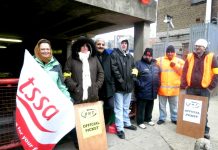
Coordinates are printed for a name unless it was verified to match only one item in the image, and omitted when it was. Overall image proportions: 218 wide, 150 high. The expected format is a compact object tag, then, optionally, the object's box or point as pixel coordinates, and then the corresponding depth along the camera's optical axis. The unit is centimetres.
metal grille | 211
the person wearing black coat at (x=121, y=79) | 287
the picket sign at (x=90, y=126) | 230
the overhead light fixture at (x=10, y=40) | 606
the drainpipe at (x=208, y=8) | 903
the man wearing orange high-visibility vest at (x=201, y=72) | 292
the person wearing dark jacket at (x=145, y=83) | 325
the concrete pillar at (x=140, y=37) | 373
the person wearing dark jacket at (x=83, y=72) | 239
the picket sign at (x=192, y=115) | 299
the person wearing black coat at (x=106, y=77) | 278
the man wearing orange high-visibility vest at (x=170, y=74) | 340
